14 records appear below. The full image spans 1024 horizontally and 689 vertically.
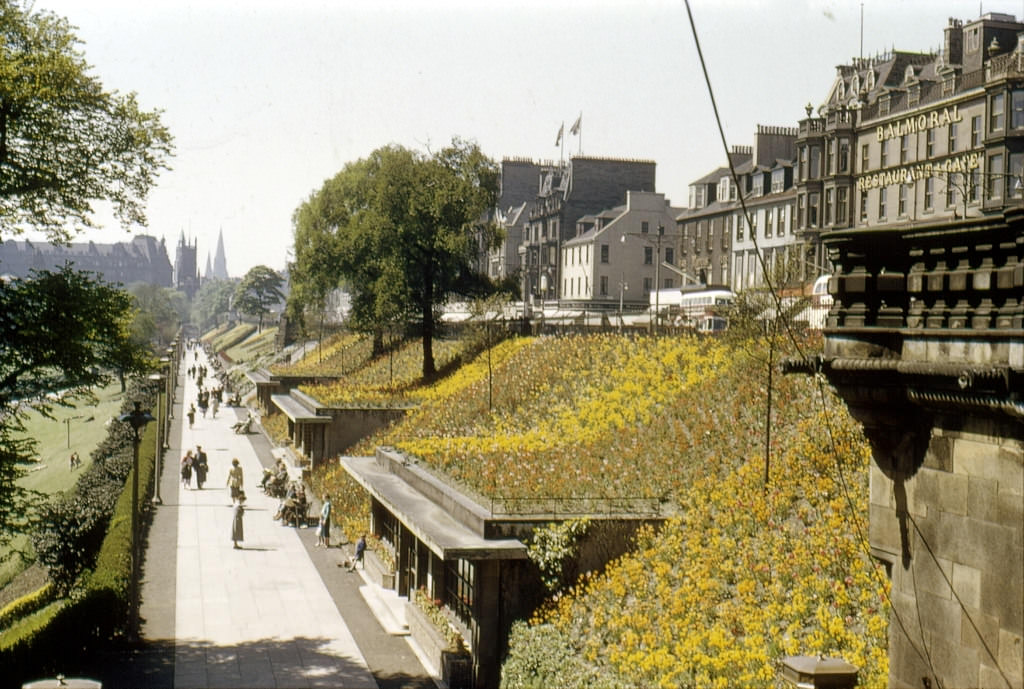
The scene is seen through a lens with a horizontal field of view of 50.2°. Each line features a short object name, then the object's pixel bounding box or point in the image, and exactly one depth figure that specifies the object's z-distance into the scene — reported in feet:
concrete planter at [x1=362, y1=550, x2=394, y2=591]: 88.84
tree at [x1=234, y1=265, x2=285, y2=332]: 563.89
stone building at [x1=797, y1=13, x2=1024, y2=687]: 26.58
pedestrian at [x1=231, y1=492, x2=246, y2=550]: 100.32
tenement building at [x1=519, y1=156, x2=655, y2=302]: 276.82
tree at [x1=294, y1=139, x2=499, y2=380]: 171.01
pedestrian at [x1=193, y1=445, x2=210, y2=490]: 134.62
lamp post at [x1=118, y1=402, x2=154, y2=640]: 70.44
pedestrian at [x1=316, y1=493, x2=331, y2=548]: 102.89
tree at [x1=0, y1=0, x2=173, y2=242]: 66.85
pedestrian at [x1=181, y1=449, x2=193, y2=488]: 134.00
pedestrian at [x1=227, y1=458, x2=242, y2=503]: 104.06
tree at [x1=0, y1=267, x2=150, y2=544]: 64.69
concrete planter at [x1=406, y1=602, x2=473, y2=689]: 65.16
